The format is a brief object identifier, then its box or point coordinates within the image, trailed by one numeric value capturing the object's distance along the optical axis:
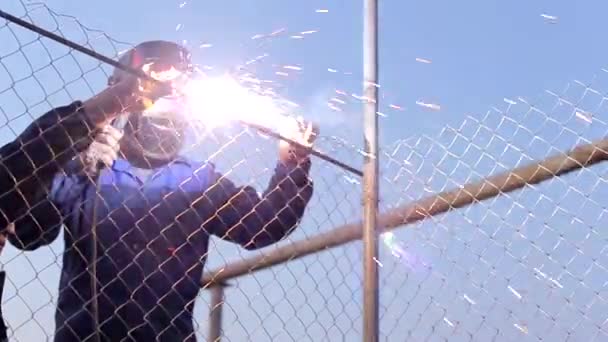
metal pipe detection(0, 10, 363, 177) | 2.01
